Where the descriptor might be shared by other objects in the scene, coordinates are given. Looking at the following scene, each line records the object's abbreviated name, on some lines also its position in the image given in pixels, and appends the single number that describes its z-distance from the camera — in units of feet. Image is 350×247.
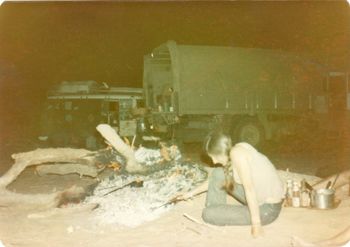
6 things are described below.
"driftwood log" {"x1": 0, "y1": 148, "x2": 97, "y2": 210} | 17.58
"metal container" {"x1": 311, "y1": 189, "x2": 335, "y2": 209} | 15.71
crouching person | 12.00
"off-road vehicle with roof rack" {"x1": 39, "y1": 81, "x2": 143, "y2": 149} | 36.50
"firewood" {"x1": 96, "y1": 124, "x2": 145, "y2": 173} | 19.47
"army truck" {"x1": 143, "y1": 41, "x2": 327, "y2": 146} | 32.48
